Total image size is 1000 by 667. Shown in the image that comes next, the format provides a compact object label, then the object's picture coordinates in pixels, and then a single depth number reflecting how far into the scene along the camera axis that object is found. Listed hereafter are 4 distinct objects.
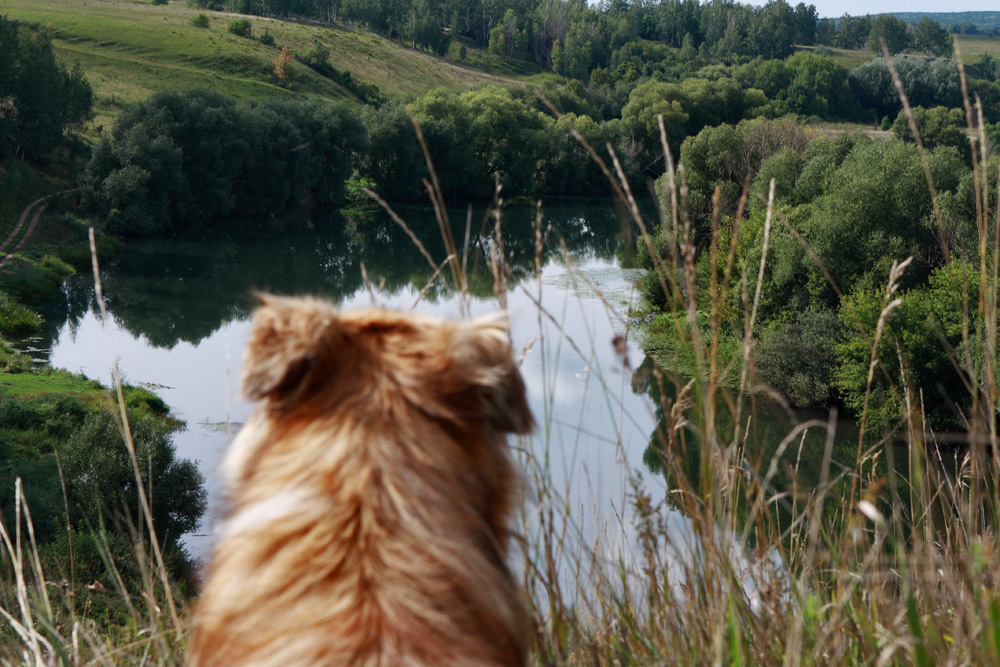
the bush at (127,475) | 12.23
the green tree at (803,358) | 18.75
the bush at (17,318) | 22.66
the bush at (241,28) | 71.31
